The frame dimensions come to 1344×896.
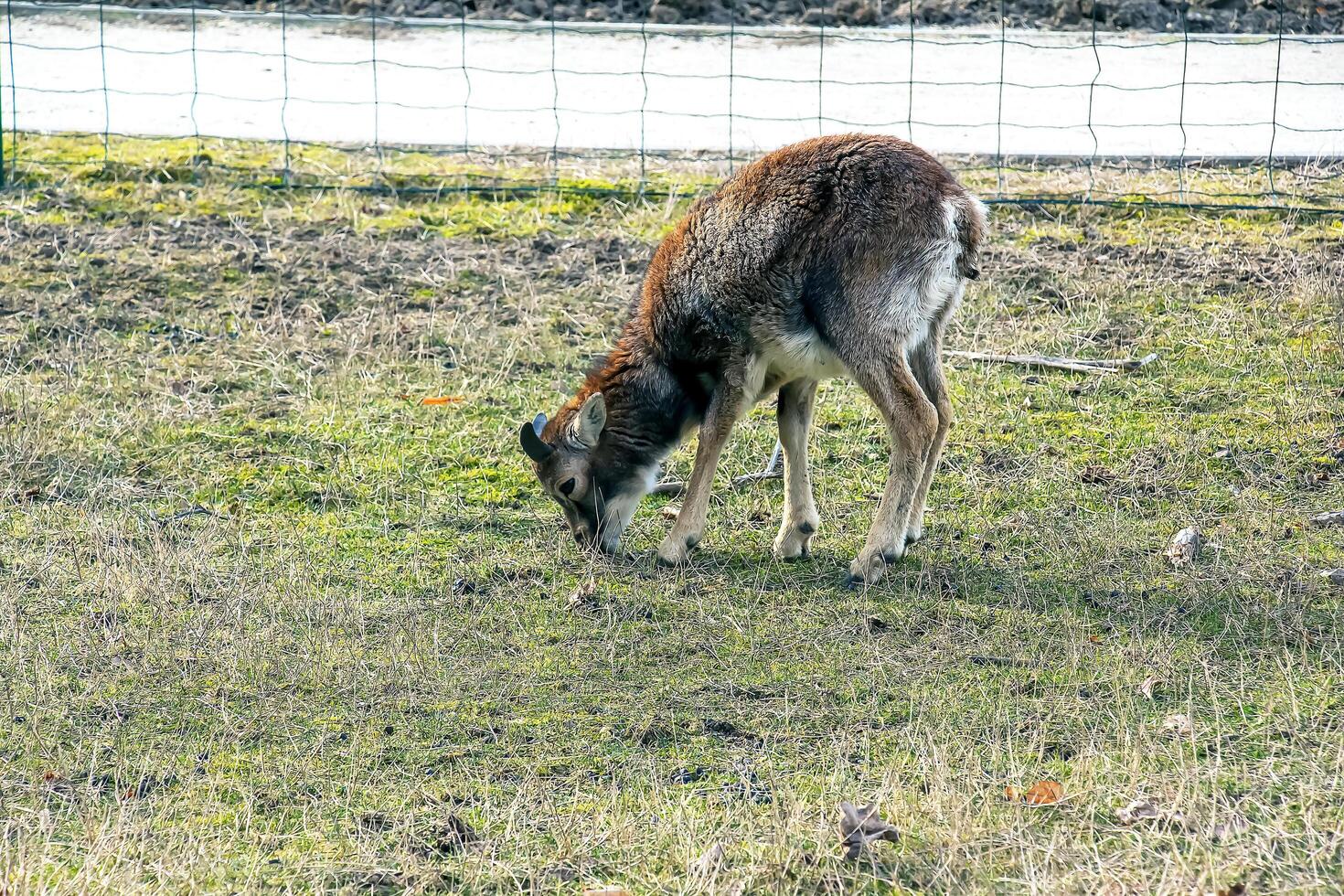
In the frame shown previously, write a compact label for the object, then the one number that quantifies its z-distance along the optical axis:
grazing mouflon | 13.38
